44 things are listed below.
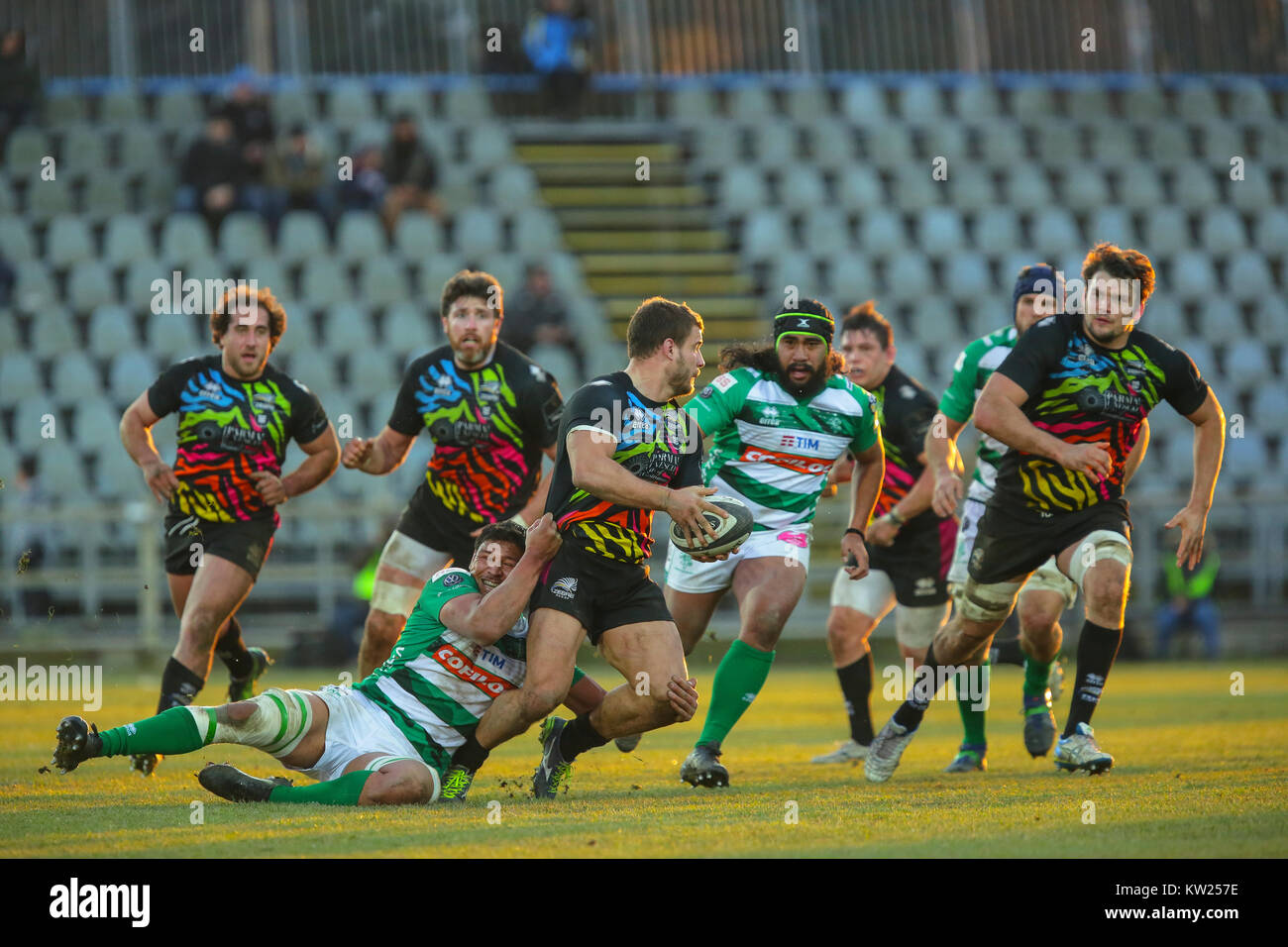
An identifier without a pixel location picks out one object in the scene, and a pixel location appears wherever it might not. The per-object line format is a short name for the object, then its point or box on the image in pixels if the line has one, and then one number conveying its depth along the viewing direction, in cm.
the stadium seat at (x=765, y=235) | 2006
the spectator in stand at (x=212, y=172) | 1831
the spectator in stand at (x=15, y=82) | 1858
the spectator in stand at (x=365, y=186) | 1883
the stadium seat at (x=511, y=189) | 1986
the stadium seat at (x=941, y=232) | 2038
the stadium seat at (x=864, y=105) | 2150
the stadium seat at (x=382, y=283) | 1841
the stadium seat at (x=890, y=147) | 2114
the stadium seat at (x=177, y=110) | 1984
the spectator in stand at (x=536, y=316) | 1722
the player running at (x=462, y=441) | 843
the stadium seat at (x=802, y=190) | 2055
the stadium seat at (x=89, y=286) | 1797
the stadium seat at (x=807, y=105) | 2148
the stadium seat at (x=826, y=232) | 2006
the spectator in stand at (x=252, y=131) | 1839
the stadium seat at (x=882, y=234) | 2023
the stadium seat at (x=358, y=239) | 1869
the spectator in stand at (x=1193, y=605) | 1686
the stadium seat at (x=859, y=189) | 2061
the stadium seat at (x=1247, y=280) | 2069
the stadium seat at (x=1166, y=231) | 2086
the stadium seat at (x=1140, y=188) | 2130
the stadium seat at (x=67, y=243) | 1825
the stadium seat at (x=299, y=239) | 1850
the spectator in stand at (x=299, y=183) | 1852
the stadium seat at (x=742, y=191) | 2066
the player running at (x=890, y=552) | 917
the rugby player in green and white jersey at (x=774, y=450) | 764
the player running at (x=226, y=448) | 829
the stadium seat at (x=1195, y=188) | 2144
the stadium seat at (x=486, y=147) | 2028
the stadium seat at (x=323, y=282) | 1823
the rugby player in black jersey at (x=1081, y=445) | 753
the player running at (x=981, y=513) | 822
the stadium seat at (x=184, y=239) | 1817
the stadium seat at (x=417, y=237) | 1883
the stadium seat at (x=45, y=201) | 1873
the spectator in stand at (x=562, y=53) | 2048
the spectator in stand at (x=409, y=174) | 1892
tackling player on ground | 625
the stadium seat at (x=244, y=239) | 1823
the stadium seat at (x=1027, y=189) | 2103
